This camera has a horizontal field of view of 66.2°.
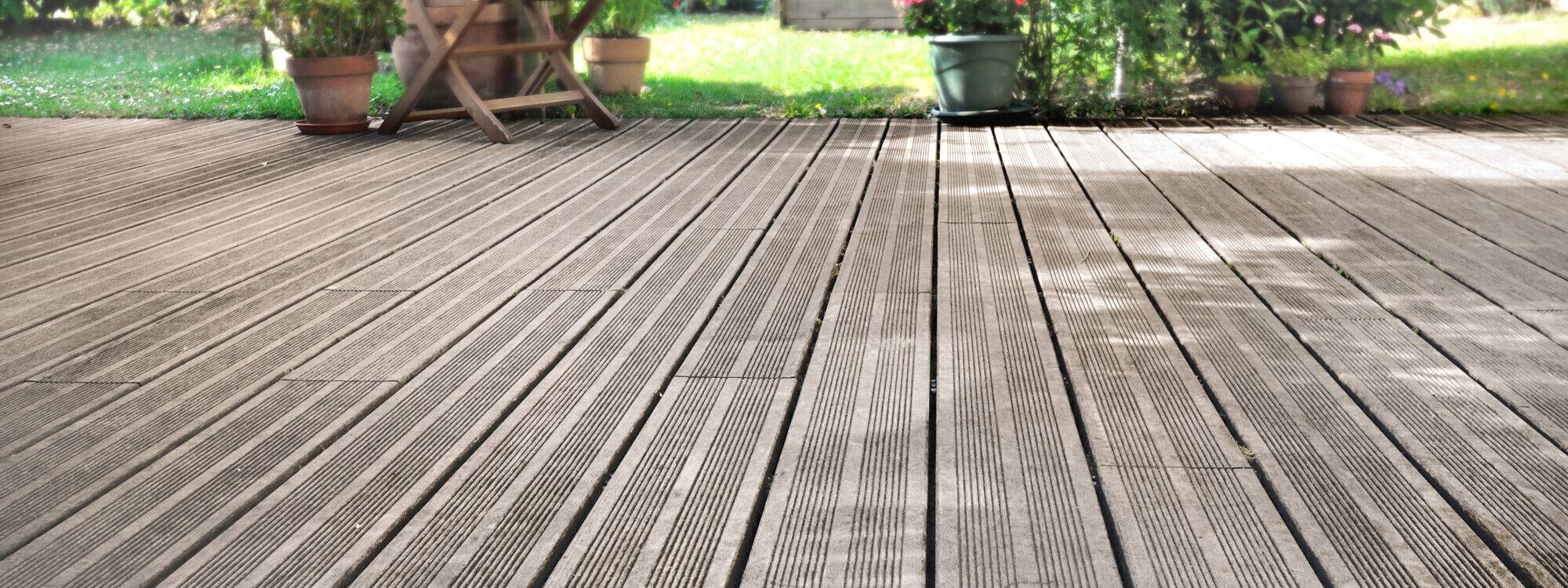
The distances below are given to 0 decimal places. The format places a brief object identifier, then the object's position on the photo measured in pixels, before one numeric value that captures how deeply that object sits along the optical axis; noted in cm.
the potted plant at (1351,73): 565
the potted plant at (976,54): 547
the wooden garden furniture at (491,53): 512
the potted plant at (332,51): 523
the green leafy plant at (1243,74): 578
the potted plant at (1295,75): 571
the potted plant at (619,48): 670
